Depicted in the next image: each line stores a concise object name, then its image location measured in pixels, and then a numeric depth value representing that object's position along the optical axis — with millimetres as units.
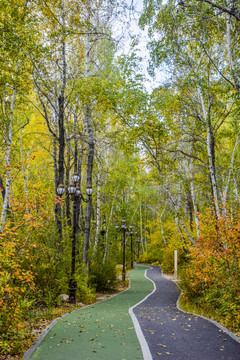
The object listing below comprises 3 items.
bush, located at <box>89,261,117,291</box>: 13820
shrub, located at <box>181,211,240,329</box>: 6953
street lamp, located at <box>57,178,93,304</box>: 9680
